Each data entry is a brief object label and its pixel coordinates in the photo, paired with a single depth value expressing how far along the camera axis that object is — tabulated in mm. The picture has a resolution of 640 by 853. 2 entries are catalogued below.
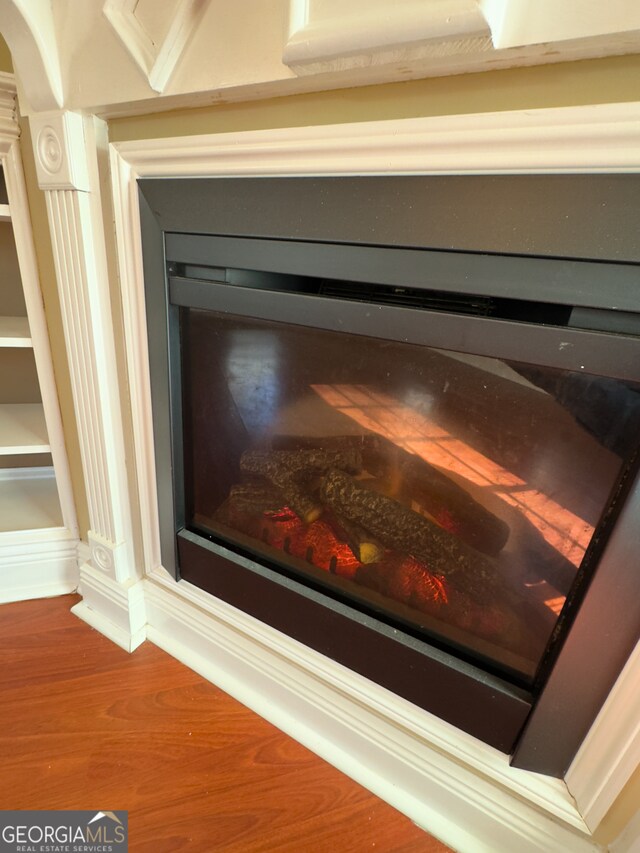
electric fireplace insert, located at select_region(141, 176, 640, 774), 595
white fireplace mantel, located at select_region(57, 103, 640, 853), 546
